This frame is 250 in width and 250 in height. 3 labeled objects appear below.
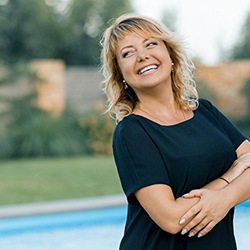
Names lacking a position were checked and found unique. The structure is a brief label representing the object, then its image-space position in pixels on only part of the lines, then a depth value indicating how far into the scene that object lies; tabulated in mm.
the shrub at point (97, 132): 13062
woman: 1963
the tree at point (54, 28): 18250
